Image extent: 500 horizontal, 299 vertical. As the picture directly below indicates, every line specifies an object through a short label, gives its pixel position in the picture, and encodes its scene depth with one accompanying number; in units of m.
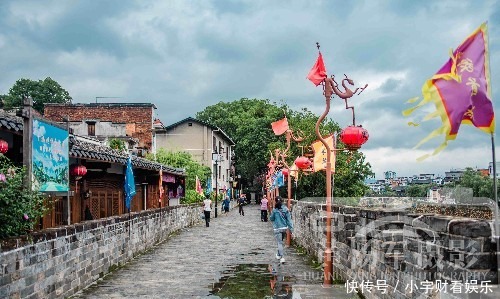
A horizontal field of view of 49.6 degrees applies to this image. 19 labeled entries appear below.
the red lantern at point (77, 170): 14.41
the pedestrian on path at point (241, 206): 40.94
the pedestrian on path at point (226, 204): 46.00
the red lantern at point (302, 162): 18.25
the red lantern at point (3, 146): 9.87
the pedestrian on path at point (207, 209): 27.58
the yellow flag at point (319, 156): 14.98
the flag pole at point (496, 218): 4.38
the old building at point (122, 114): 43.09
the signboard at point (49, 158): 8.50
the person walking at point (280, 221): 14.12
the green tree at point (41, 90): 66.06
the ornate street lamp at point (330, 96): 10.58
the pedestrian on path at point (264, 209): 32.22
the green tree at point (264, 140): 39.53
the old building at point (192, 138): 50.94
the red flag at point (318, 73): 10.76
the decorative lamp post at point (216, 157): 38.06
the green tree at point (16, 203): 7.13
